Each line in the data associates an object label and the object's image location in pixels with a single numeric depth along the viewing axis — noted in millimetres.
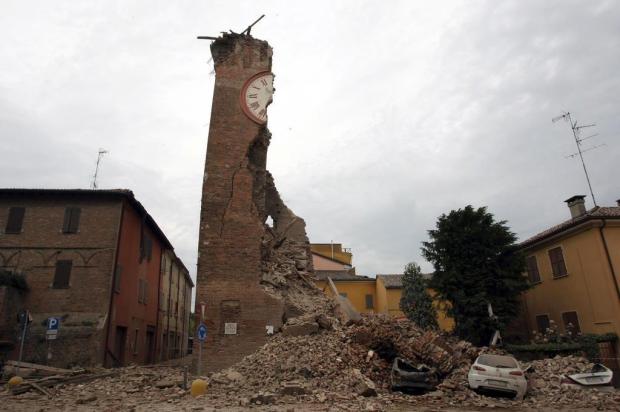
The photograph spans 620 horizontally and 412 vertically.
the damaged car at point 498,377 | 10891
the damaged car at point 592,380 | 11945
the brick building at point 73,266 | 15508
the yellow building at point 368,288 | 29078
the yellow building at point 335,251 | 42406
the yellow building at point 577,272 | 16614
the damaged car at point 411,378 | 10797
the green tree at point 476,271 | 17406
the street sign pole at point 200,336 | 11656
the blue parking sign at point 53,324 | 13359
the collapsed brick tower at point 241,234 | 13523
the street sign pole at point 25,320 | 13641
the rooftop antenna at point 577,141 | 20312
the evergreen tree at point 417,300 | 24328
